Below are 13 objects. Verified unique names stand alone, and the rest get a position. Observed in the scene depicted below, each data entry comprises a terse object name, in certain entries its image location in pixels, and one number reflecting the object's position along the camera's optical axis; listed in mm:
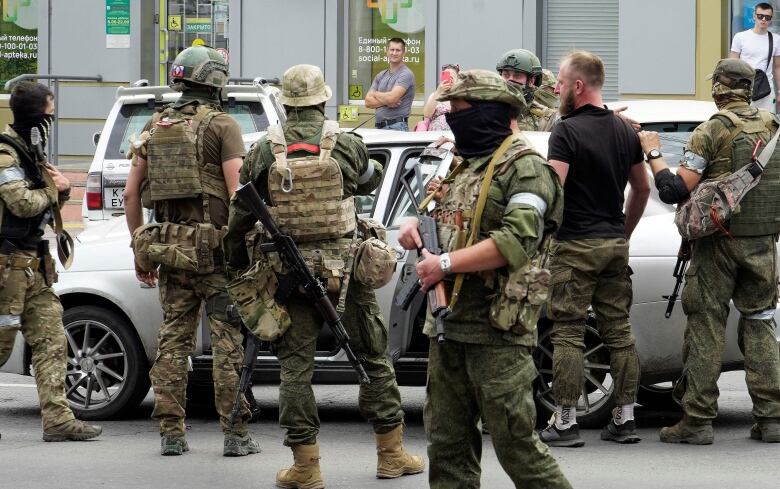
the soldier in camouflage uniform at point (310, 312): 12687
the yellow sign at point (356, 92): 37187
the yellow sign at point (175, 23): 38406
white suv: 24250
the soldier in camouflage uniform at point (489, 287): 9883
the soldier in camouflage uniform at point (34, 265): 14937
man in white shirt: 30469
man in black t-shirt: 14203
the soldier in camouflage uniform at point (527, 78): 17672
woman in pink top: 22487
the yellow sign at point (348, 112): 34937
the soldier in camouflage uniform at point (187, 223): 14078
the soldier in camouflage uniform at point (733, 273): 14586
